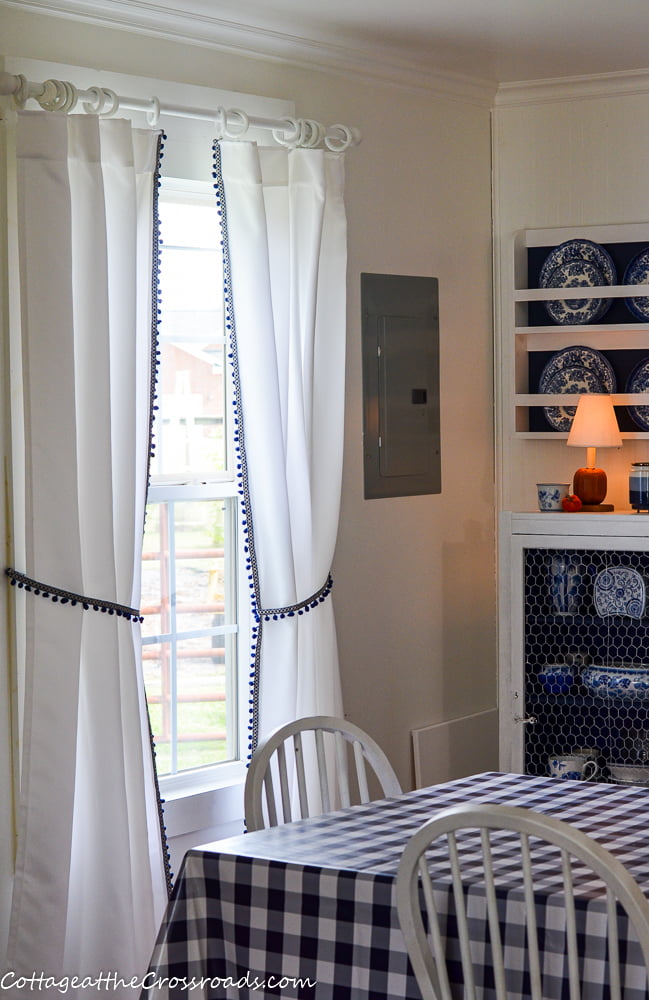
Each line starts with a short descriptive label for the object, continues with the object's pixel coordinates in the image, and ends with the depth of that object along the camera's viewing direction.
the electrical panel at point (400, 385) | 3.77
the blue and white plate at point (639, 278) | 3.89
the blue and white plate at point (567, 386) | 3.96
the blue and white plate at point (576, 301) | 3.93
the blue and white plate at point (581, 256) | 3.92
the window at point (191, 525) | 3.32
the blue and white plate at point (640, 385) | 3.90
